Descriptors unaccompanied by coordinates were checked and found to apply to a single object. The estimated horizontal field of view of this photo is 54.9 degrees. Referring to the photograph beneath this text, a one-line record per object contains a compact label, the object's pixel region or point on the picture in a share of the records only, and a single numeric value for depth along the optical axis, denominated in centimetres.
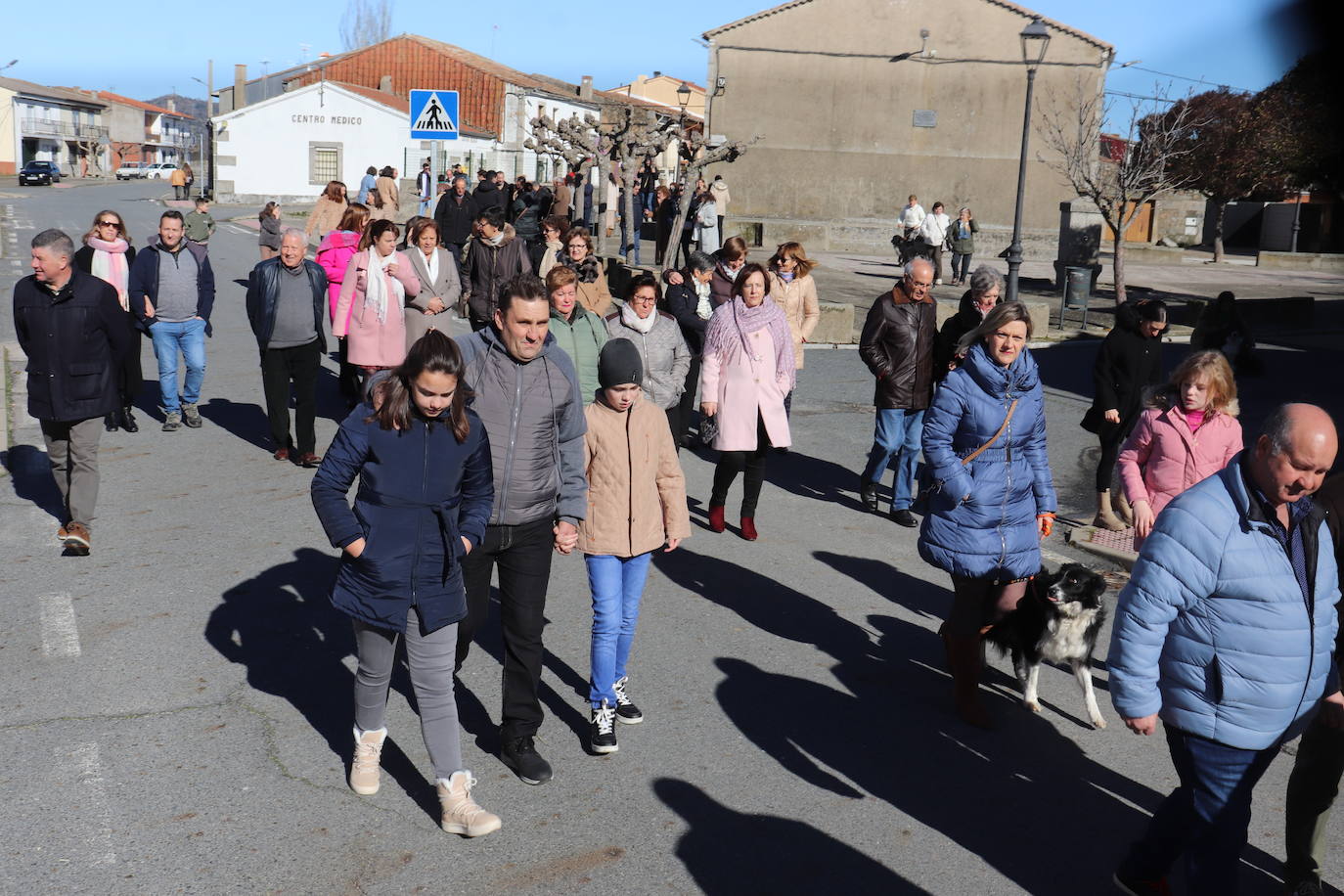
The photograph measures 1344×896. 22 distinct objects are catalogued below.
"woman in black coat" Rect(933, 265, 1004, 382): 788
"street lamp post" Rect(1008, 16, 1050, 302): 1961
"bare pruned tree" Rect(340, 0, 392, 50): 11494
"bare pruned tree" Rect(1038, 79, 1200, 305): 2317
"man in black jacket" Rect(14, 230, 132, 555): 732
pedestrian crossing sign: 1556
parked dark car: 6706
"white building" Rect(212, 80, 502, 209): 5953
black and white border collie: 563
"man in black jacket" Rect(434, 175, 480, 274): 2100
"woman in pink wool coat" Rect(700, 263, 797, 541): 845
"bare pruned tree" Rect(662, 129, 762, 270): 2289
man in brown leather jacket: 908
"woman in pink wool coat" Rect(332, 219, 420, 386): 974
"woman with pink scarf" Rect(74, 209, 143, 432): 1072
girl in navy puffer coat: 445
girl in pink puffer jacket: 602
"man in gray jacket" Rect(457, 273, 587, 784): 501
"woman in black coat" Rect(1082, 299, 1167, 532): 840
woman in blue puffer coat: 559
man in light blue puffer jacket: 360
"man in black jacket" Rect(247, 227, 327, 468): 991
